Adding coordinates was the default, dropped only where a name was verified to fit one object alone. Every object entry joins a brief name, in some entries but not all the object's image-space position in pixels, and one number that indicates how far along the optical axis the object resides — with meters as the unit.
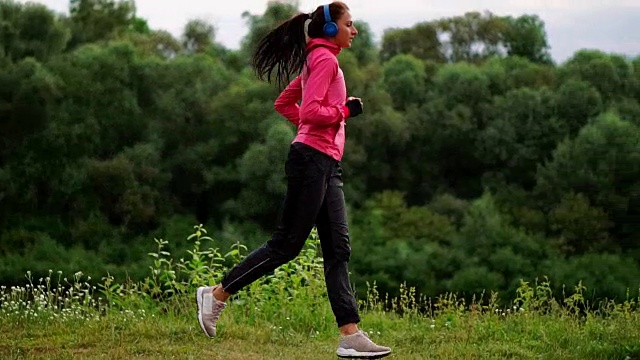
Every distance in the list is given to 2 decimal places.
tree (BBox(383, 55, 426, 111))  39.19
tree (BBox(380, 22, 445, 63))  43.00
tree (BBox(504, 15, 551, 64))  42.69
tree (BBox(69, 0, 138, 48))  40.44
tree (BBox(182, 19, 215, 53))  41.38
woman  5.16
